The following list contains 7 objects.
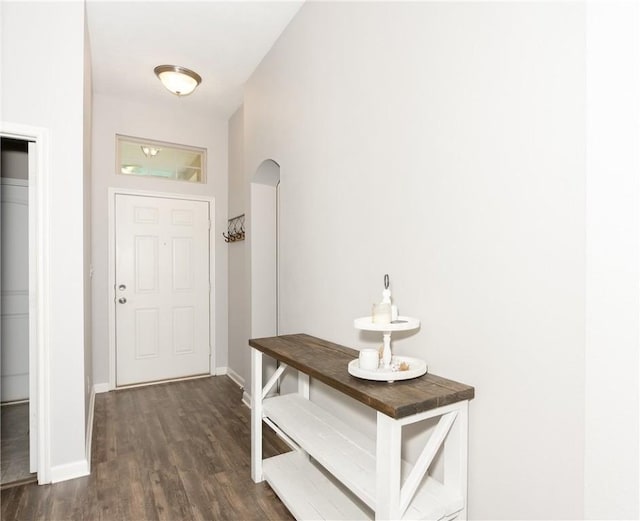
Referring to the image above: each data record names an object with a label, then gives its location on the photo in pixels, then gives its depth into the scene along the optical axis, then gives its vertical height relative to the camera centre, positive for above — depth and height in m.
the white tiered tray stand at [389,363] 1.44 -0.43
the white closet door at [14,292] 3.50 -0.35
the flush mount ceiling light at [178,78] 3.12 +1.44
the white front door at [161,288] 3.95 -0.36
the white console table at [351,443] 1.27 -0.85
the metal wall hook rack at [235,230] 4.00 +0.27
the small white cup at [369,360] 1.50 -0.40
